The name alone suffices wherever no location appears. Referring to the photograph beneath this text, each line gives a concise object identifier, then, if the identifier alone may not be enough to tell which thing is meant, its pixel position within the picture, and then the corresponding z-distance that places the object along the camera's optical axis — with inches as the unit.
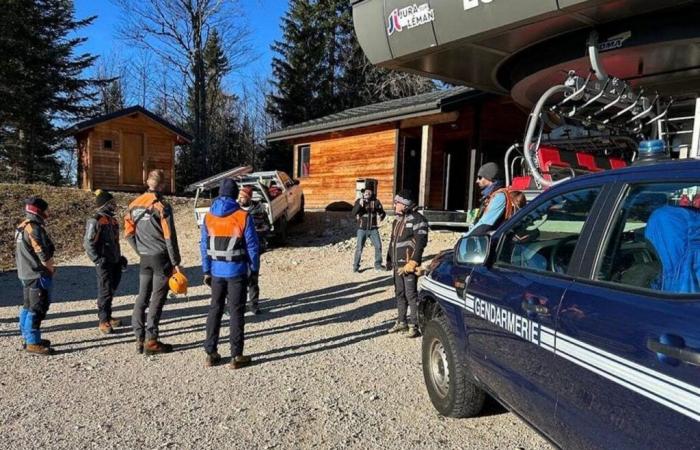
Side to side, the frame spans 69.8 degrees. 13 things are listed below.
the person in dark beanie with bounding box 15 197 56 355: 202.8
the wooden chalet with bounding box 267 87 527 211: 533.6
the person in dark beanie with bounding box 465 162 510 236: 175.0
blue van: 66.9
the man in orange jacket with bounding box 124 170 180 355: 201.8
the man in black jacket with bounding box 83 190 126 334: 233.8
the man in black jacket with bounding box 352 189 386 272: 382.3
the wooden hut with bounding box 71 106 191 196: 784.3
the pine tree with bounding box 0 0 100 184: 959.0
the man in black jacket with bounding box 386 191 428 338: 222.7
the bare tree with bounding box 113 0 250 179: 1152.2
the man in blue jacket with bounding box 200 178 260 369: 185.6
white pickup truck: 464.9
